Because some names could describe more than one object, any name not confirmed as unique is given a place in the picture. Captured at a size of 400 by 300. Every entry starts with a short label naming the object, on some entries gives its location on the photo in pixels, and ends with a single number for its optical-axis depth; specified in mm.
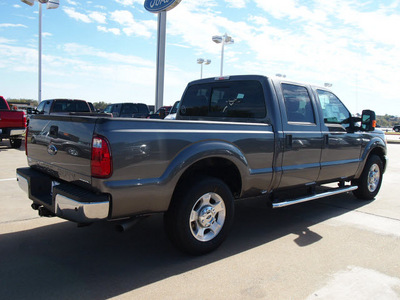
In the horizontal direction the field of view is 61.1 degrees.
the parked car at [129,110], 18092
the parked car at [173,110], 14577
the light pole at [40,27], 25312
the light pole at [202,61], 34250
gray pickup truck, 2775
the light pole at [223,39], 27050
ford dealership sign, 20500
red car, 11266
